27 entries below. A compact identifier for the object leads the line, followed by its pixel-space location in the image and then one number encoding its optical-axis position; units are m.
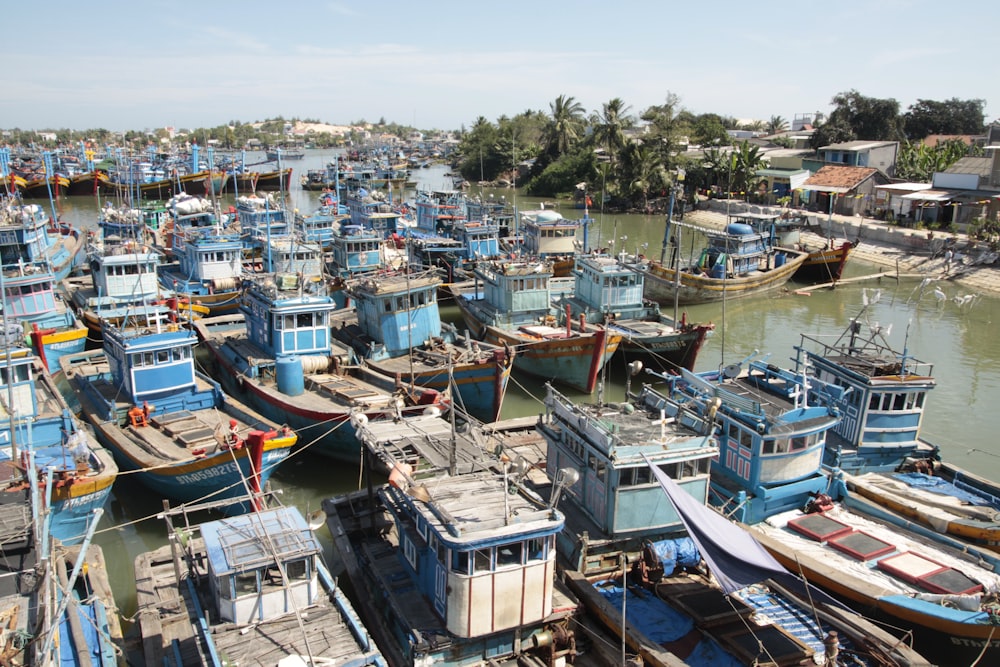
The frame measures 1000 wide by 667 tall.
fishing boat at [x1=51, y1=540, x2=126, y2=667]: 9.98
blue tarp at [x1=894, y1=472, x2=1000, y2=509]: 15.04
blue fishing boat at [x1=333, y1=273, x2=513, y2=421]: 21.14
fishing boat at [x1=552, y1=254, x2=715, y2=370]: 25.22
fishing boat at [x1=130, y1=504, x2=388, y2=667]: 9.18
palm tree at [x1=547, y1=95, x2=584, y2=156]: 86.62
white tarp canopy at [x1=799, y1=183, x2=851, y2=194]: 56.53
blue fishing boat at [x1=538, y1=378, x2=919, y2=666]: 10.70
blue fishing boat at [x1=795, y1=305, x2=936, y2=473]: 16.08
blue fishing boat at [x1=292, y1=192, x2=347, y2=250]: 40.94
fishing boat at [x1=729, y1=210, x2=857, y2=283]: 41.25
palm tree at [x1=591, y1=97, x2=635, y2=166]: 69.25
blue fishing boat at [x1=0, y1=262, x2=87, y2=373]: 25.12
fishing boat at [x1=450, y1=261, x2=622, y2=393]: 23.78
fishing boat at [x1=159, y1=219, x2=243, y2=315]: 31.39
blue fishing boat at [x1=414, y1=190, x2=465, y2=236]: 42.53
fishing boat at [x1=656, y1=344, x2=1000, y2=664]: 11.91
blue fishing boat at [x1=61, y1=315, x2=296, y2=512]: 15.95
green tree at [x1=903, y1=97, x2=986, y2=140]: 80.00
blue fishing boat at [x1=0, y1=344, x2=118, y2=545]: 14.10
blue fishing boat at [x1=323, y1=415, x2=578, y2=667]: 9.64
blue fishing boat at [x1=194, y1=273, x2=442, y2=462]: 18.84
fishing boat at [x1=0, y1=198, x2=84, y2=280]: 31.73
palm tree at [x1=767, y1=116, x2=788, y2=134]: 106.56
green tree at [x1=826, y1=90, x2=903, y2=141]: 75.38
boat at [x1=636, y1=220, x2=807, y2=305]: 36.03
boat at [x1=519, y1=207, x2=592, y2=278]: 37.56
